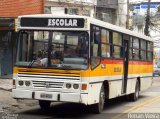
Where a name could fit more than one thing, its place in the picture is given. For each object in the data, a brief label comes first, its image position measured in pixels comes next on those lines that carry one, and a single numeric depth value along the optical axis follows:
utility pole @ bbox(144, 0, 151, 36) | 40.22
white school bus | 12.80
